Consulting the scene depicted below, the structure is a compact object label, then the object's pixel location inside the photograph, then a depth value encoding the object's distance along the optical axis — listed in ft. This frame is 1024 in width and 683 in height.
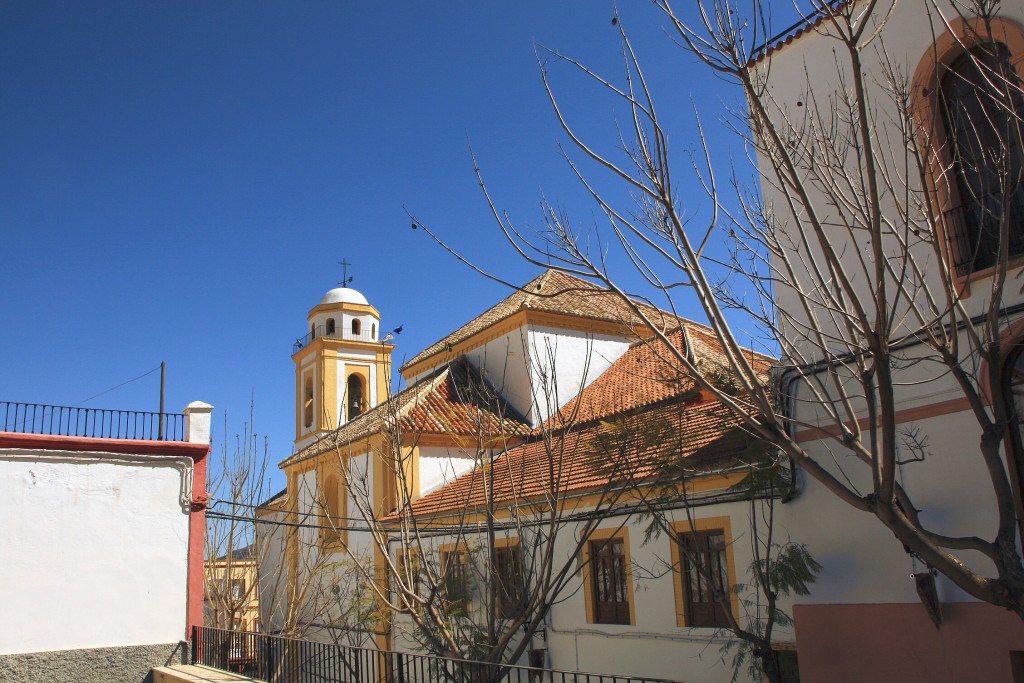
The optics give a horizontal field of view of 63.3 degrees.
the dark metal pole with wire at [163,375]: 62.90
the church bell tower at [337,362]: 95.61
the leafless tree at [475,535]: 23.67
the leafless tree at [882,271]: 13.73
